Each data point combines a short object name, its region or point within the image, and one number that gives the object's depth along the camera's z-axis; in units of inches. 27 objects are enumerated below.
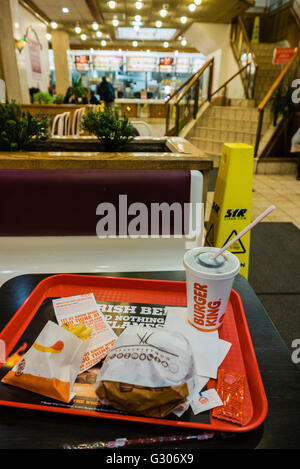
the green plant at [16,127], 71.4
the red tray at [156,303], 23.3
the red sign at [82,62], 639.8
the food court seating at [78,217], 68.8
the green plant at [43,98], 257.6
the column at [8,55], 262.8
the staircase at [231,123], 289.9
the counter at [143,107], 551.2
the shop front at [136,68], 642.2
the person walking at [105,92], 373.1
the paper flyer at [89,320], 29.3
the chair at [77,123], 213.3
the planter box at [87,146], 92.4
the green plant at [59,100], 273.7
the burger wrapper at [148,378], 22.7
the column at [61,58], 466.3
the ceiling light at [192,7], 353.7
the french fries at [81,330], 29.6
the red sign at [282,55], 272.4
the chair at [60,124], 178.2
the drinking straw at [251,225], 31.5
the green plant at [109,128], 79.4
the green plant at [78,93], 287.3
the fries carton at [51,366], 25.0
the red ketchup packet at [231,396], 23.8
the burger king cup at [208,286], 31.4
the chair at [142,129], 155.0
